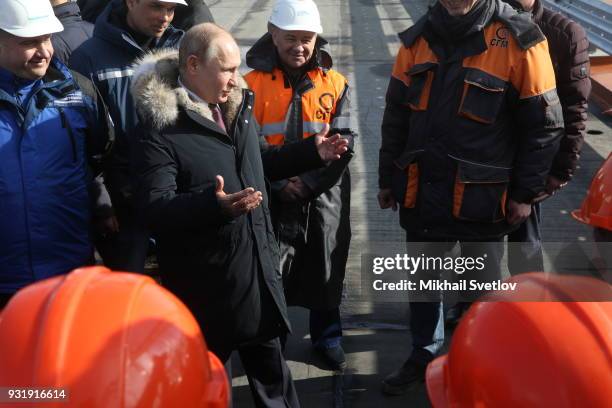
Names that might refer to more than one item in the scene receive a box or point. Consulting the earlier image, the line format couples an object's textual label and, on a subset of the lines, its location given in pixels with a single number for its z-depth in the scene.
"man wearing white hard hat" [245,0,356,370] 3.77
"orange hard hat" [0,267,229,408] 1.92
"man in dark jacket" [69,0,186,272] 3.56
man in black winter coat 2.89
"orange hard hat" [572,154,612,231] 3.15
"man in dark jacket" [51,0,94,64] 4.19
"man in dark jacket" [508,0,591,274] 3.97
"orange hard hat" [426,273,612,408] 1.92
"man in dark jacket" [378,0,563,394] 3.46
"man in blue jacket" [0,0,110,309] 3.00
